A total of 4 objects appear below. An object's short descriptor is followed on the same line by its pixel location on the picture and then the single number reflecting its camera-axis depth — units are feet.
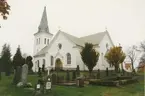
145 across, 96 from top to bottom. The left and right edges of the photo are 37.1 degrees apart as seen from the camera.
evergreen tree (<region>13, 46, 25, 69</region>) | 131.95
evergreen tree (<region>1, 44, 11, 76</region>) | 111.16
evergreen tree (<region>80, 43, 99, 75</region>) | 113.29
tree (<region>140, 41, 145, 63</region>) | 212.99
